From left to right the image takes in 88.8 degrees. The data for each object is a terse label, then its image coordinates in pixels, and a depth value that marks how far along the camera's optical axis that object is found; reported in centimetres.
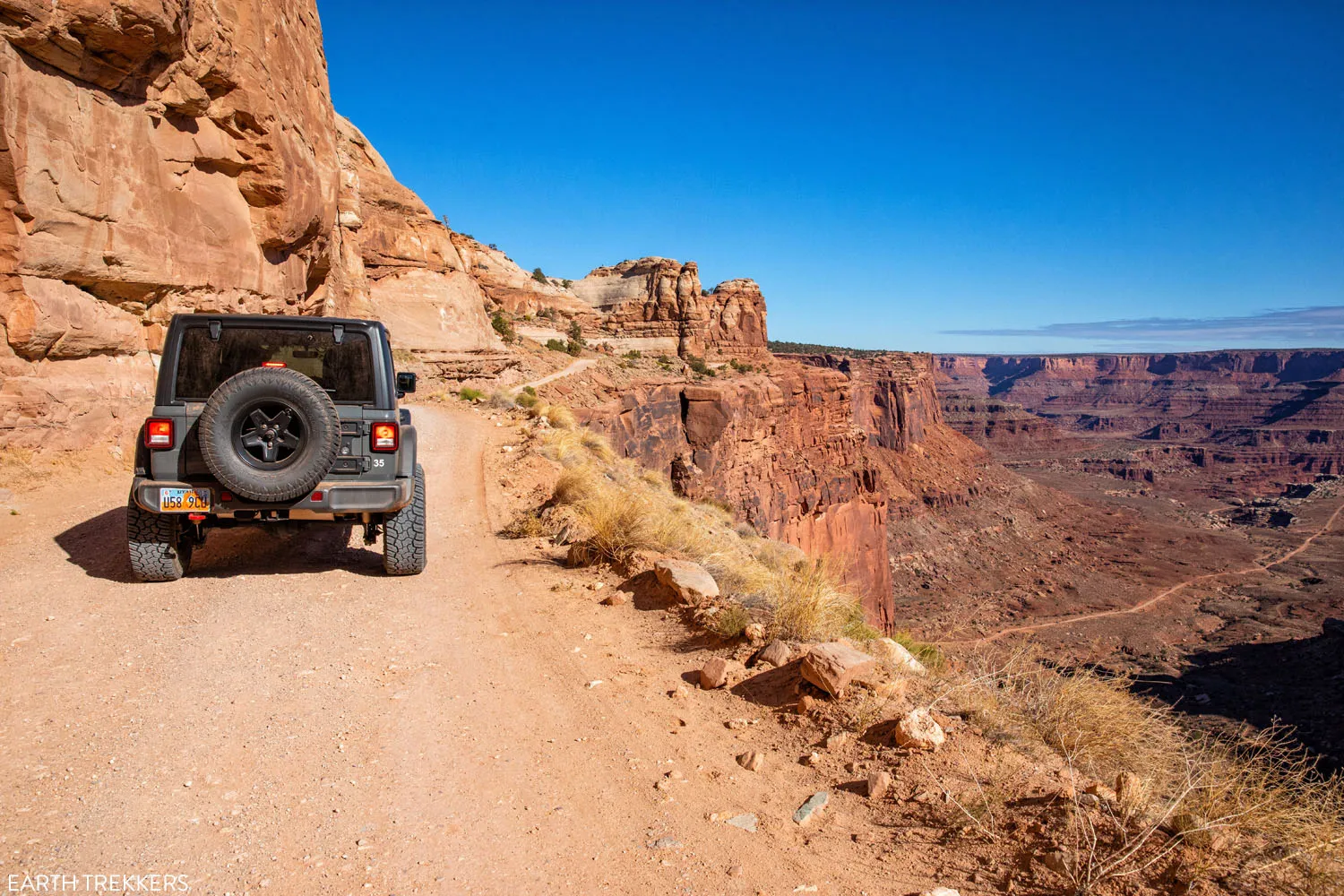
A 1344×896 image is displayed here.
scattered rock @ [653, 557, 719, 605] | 539
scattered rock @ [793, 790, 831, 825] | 290
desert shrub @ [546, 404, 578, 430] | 1775
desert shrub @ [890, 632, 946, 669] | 663
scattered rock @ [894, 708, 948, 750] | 329
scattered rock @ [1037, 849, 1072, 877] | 239
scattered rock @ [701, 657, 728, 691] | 424
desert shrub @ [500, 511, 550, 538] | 791
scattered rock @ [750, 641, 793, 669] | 435
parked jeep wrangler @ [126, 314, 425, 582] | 502
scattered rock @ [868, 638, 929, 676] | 436
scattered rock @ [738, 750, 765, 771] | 334
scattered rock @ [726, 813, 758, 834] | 286
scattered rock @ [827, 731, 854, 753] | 347
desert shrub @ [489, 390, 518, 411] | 2081
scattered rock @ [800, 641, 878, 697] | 381
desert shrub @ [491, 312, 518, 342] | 3288
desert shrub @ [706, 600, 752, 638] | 480
